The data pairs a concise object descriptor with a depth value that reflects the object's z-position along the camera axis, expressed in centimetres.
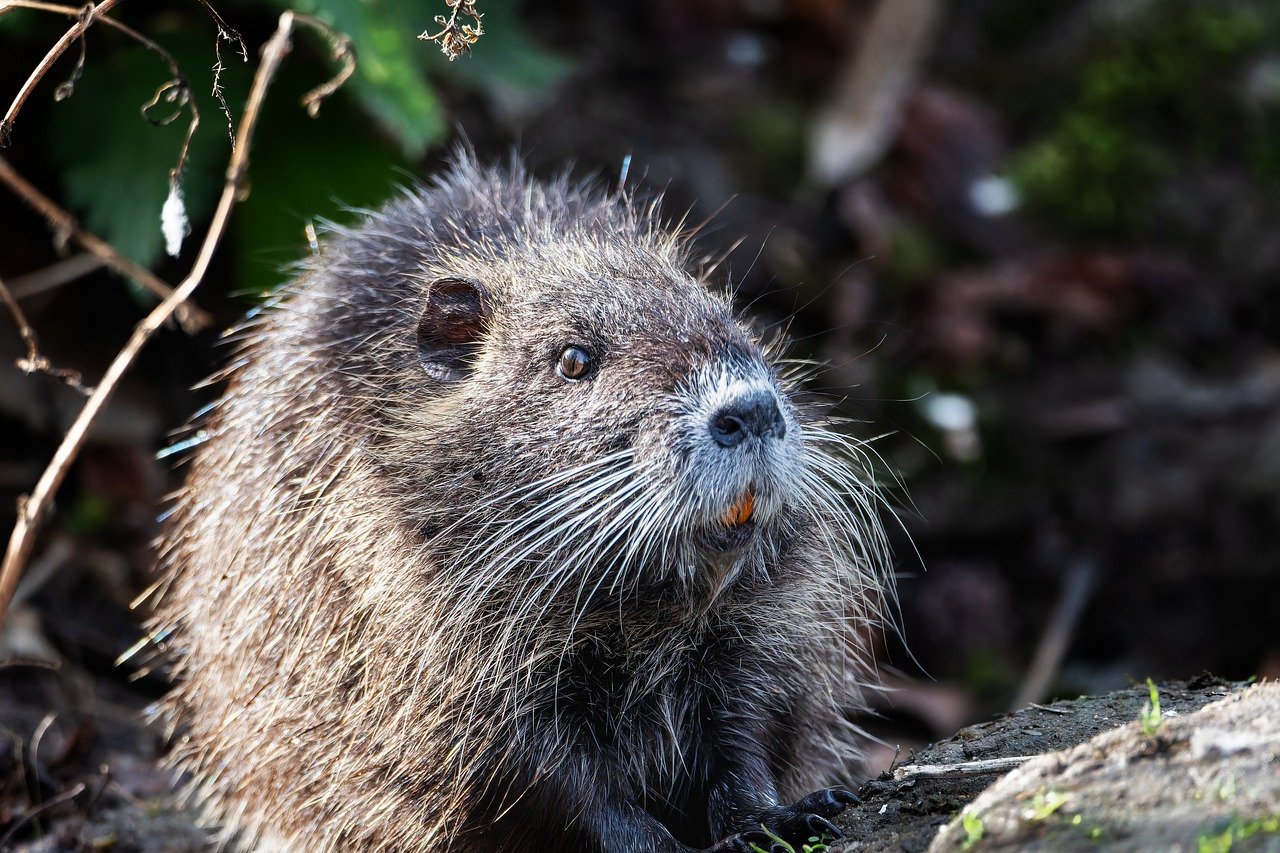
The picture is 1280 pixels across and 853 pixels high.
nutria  809
